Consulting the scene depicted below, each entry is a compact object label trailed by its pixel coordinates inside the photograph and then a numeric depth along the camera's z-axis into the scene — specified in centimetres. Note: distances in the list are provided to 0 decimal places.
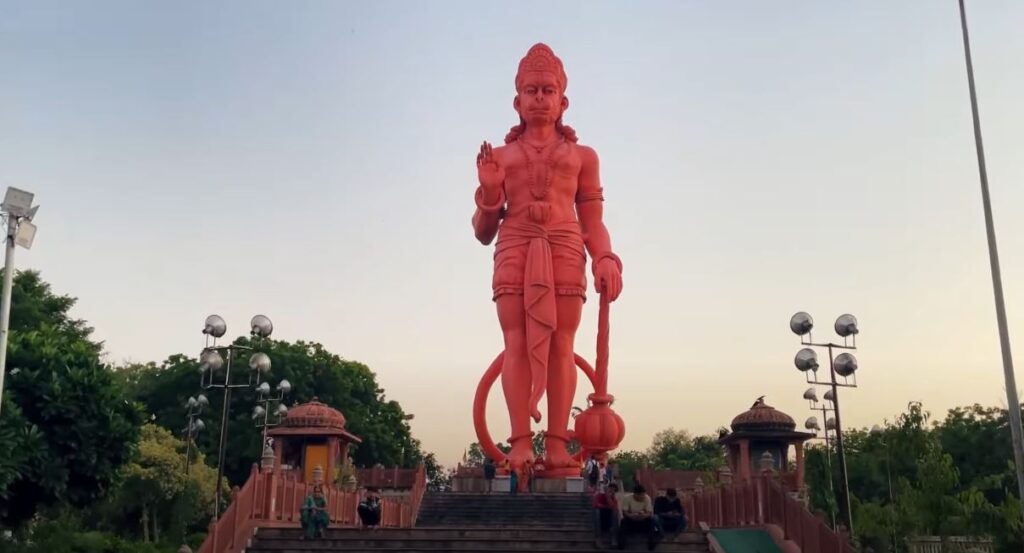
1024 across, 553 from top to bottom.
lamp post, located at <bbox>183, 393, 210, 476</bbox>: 2378
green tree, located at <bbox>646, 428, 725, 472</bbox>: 5250
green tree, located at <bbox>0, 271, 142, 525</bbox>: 1505
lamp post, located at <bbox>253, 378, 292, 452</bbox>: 2244
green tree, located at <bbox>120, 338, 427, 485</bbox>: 3516
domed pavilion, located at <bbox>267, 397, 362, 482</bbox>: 2825
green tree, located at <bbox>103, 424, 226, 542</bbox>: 2597
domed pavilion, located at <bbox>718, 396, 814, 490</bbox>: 2680
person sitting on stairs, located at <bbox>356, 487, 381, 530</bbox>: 1401
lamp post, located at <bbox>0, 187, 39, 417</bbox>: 1113
